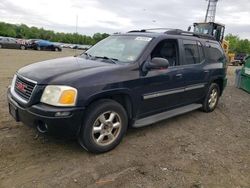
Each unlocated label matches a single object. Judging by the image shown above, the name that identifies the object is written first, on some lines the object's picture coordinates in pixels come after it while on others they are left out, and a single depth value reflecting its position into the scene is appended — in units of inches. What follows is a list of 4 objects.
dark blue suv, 96.5
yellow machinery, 548.0
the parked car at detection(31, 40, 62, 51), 1033.4
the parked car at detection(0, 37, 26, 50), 938.0
